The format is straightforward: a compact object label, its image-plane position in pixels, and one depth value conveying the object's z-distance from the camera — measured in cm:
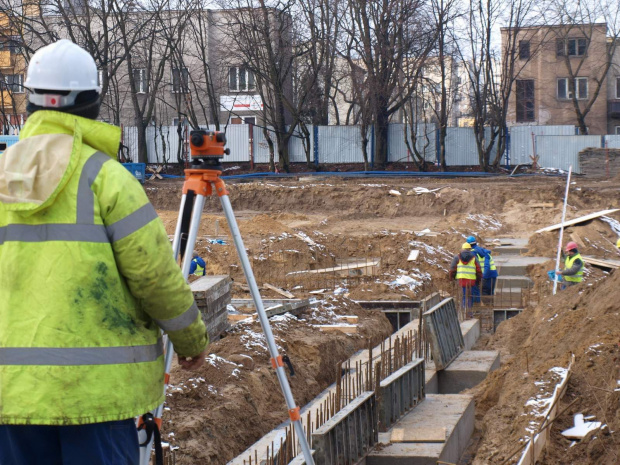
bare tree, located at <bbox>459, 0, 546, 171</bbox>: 3281
